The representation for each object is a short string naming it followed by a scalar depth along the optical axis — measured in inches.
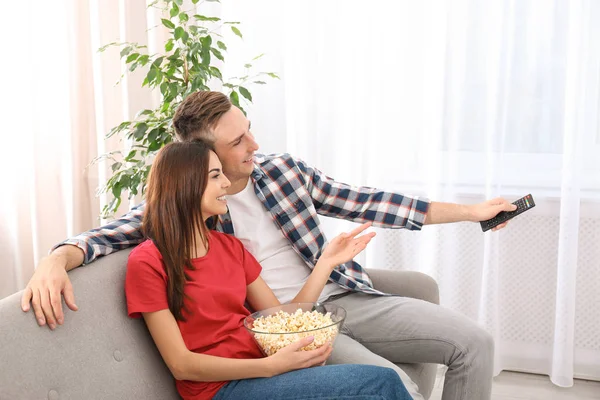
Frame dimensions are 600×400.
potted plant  103.7
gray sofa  56.4
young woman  63.4
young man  80.7
